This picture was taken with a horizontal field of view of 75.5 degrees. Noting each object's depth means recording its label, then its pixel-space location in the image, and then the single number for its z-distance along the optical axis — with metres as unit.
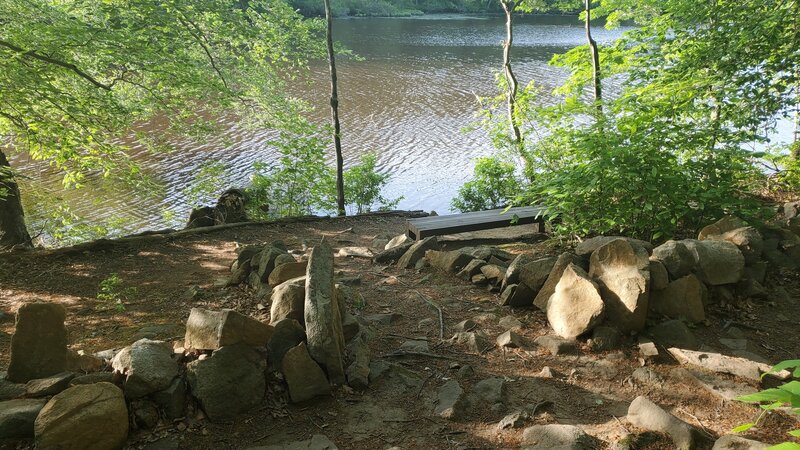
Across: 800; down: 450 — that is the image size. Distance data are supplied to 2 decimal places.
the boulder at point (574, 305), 4.64
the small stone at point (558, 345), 4.61
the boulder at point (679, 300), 4.86
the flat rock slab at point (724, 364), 3.95
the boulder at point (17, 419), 3.08
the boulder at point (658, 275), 4.77
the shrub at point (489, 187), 14.02
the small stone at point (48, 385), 3.36
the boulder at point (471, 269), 6.53
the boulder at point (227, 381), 3.63
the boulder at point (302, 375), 3.86
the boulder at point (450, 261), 6.80
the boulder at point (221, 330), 3.79
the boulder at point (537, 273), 5.44
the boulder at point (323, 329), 3.99
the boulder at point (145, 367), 3.47
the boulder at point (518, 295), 5.52
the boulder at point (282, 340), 3.99
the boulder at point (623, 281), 4.58
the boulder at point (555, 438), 3.19
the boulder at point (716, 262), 5.12
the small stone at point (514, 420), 3.54
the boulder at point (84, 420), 3.03
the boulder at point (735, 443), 2.92
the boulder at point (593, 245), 5.28
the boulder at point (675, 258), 4.91
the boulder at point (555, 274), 5.22
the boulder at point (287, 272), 5.45
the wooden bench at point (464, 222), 8.59
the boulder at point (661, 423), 3.19
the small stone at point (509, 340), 4.73
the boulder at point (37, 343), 3.53
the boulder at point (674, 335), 4.53
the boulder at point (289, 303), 4.39
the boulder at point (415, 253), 7.46
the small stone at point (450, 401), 3.74
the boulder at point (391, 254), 7.89
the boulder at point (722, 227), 5.71
